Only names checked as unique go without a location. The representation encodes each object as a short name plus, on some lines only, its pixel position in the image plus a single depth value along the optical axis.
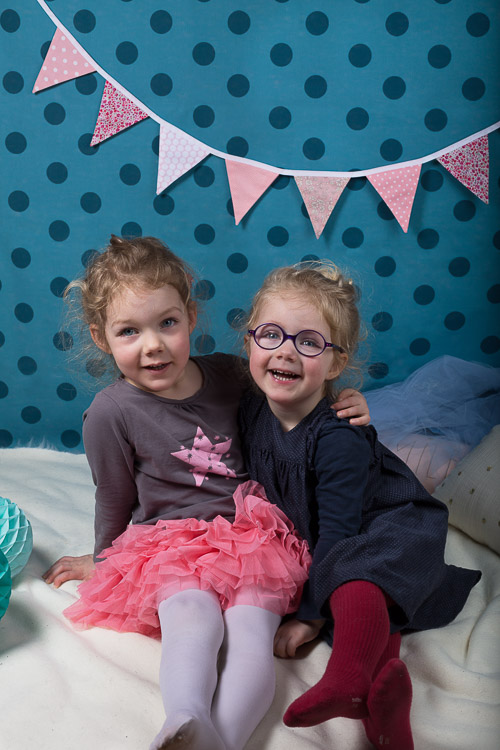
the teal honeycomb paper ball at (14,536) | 1.21
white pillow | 1.44
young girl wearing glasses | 1.02
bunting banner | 1.76
